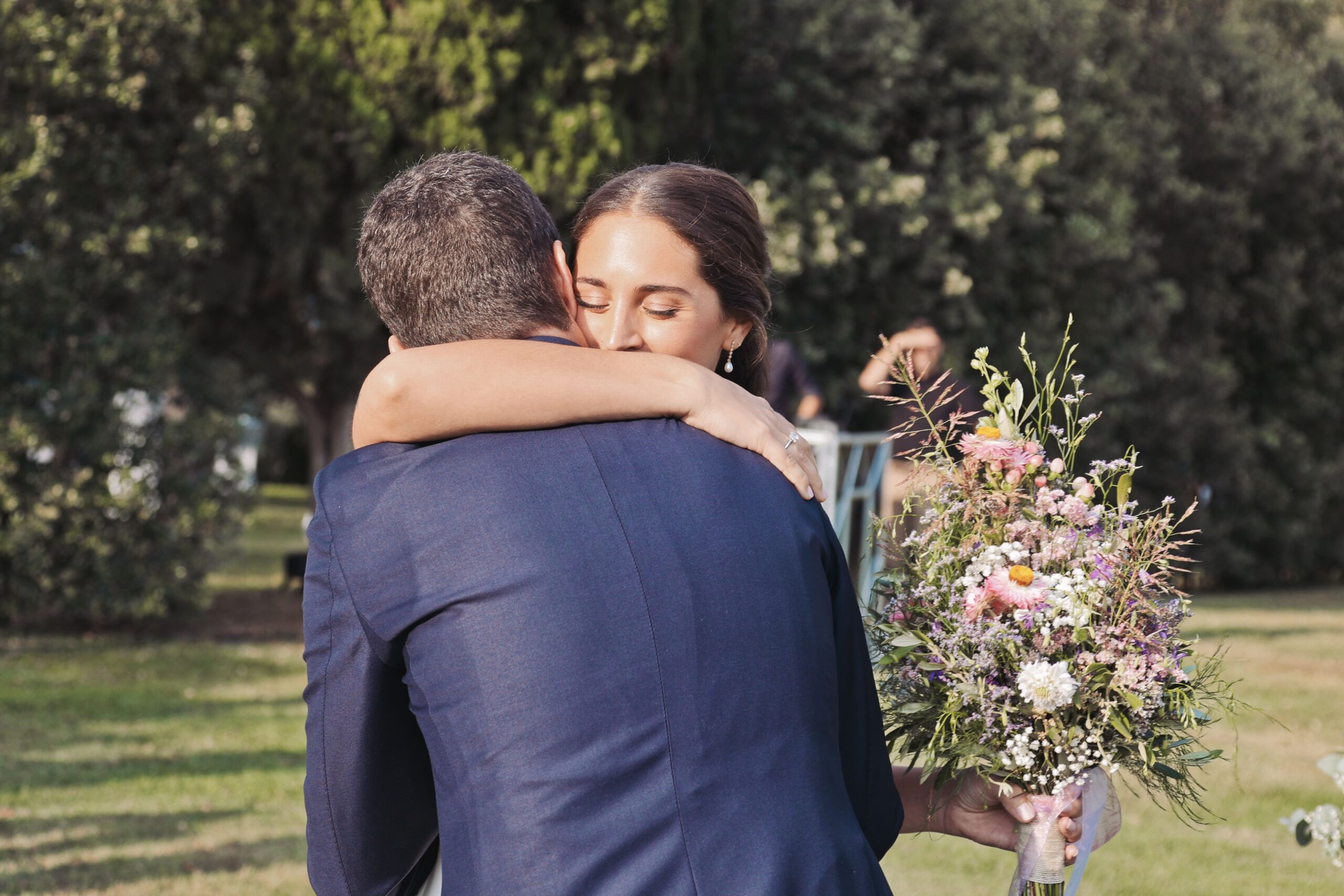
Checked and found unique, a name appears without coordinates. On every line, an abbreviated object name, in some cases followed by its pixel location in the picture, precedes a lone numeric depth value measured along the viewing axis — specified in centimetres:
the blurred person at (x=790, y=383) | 940
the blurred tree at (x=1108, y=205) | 1379
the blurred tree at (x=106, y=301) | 986
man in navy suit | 165
